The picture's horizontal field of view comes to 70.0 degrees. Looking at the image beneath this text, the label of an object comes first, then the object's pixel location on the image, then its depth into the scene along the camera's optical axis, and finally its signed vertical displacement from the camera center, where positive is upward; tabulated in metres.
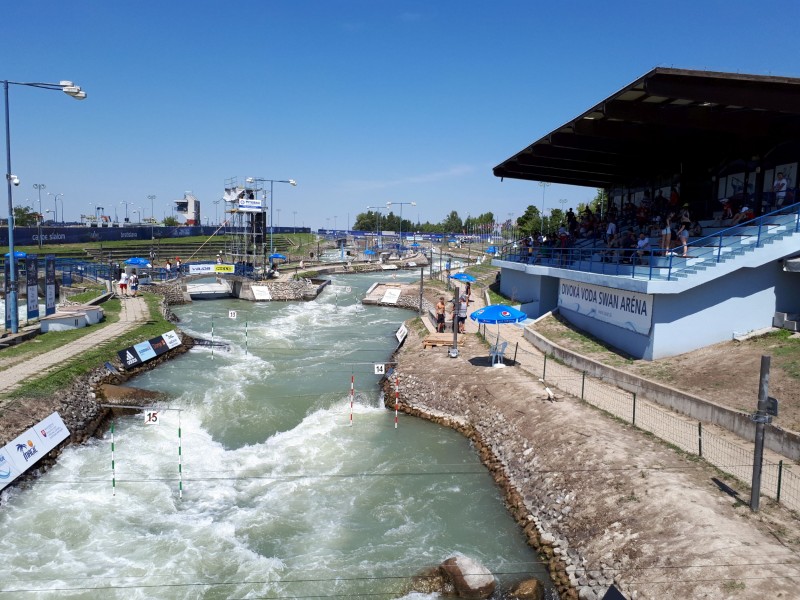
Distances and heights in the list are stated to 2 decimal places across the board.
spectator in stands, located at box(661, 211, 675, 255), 20.86 +0.71
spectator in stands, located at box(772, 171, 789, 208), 20.77 +2.61
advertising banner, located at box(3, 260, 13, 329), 25.64 -2.20
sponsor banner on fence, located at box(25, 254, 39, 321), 27.25 -2.13
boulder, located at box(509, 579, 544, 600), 10.84 -6.45
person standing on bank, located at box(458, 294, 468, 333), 30.30 -3.81
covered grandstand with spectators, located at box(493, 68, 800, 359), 18.78 +1.35
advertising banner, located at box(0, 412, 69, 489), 14.65 -5.79
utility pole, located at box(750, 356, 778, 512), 10.09 -2.64
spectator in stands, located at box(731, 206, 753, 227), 21.20 +1.69
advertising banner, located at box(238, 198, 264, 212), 60.36 +4.14
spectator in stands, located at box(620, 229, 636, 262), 24.95 +0.61
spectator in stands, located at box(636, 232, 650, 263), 22.95 +0.51
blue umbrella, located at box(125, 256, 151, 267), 49.34 -1.90
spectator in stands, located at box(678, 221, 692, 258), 20.47 +0.82
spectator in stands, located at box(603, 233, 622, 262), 24.30 +0.39
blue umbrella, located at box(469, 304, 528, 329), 22.08 -2.45
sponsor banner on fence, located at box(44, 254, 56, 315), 29.27 -2.46
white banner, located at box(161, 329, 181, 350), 30.28 -5.23
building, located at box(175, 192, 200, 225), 159.88 +9.68
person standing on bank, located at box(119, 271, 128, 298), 44.53 -3.56
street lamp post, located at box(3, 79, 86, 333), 25.34 -1.72
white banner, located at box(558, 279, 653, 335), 20.50 -1.99
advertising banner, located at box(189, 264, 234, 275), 57.67 -2.69
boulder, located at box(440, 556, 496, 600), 10.97 -6.35
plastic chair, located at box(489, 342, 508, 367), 23.12 -4.17
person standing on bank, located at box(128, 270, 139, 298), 45.00 -3.38
